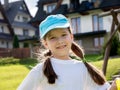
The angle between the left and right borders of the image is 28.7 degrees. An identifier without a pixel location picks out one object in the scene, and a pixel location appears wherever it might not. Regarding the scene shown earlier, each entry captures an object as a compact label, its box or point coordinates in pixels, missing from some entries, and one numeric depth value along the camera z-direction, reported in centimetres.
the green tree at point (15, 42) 2073
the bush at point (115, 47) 1232
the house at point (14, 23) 2584
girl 174
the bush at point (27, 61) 1452
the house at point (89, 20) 1804
